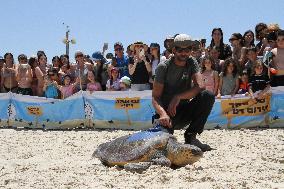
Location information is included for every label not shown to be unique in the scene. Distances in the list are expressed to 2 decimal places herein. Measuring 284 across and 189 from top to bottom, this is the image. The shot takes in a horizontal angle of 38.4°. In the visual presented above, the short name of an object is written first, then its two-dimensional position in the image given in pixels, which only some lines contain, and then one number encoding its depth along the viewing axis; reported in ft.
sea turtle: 11.44
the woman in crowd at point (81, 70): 26.61
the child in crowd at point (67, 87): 26.73
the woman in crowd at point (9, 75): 28.04
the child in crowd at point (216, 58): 23.79
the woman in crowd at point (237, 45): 23.84
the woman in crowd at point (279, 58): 21.44
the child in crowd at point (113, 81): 25.29
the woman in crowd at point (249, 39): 24.18
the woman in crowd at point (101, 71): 26.68
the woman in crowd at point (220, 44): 24.39
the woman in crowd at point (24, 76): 27.07
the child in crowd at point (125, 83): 25.00
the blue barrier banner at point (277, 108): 21.98
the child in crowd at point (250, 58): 22.43
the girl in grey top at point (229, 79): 23.07
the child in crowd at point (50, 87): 27.27
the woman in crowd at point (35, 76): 27.27
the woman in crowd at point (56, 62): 28.96
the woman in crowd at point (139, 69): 23.98
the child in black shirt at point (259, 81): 21.93
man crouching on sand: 13.41
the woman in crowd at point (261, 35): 23.94
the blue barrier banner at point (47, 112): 25.71
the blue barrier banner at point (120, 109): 24.13
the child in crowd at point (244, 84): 22.72
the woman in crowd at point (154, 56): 24.41
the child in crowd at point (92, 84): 26.05
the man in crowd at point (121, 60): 25.91
